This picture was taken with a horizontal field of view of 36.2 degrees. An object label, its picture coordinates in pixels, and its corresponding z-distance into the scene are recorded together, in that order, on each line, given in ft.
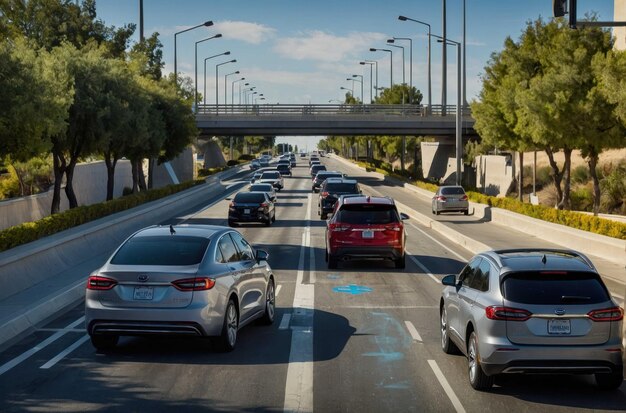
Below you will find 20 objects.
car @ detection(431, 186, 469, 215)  156.25
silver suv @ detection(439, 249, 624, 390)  33.22
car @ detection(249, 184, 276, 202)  163.56
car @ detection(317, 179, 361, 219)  138.31
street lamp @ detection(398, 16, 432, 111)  250.57
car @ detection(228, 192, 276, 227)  125.49
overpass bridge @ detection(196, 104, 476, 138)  258.37
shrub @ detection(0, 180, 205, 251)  71.41
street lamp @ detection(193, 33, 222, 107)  287.03
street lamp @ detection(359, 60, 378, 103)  385.70
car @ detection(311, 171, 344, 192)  214.48
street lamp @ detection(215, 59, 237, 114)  392.68
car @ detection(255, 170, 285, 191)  226.17
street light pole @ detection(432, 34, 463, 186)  163.25
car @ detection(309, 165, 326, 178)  293.59
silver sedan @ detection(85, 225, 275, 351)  39.88
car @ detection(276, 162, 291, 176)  315.99
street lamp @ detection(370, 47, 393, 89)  351.17
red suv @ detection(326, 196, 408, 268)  76.48
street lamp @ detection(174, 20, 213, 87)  200.38
